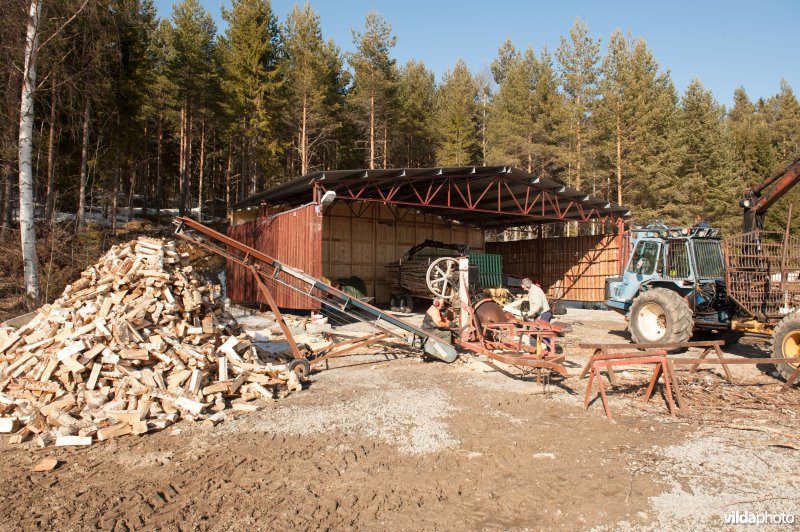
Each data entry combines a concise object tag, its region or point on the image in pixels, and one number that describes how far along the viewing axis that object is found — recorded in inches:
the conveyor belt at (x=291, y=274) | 297.7
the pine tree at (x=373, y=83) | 1093.1
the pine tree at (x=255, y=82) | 1054.4
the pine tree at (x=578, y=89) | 1060.4
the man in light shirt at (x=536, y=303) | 350.9
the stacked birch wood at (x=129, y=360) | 224.8
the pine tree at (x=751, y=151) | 1356.7
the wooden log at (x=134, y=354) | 249.1
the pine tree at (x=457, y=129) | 1272.1
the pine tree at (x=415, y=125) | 1326.3
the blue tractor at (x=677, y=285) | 379.2
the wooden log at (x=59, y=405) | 223.2
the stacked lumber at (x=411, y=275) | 666.8
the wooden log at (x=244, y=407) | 250.5
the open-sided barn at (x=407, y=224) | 592.7
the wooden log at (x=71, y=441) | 202.8
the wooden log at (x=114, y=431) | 210.1
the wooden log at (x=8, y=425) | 214.5
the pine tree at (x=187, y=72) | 1147.3
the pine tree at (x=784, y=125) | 1457.9
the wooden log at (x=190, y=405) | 235.3
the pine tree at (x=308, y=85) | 1050.7
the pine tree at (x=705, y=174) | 1065.5
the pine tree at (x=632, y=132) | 990.4
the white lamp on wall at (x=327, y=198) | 539.2
